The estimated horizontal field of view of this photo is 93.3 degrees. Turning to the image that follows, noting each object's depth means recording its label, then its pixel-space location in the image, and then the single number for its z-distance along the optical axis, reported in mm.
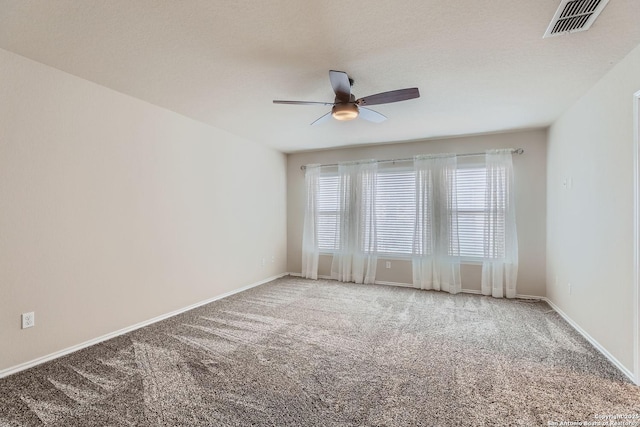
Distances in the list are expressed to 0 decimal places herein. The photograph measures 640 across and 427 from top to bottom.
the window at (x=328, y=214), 5582
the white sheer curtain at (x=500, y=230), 4426
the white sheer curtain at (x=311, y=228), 5676
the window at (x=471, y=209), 4637
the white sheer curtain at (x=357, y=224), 5289
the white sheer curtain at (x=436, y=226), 4734
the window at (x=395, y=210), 5070
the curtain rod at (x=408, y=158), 4418
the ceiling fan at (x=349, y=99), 2387
